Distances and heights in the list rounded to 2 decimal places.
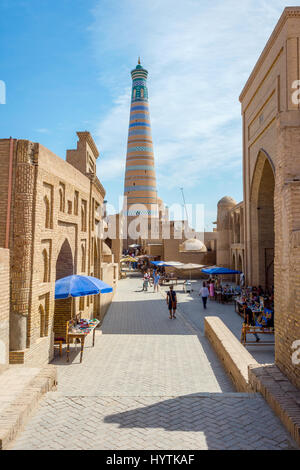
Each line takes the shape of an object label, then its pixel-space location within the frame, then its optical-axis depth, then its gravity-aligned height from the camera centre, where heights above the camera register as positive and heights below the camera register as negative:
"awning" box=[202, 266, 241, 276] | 17.42 -0.93
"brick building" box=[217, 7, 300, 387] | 5.20 +1.85
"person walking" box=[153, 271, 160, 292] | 20.80 -1.84
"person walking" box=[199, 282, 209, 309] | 15.15 -1.78
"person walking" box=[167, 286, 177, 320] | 12.76 -1.76
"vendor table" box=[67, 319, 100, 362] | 8.18 -1.86
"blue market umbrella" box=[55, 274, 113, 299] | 8.27 -0.84
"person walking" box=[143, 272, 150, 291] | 21.02 -1.87
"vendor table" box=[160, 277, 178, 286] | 25.24 -2.05
